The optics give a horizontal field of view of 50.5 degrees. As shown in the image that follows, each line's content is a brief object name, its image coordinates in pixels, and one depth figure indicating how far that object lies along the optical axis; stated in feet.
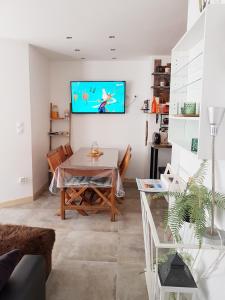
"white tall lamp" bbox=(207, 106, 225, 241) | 3.58
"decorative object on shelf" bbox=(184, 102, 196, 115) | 5.02
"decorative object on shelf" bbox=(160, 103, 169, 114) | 13.92
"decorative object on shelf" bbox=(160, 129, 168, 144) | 14.40
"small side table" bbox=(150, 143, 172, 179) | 14.20
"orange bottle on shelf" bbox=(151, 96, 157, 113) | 13.88
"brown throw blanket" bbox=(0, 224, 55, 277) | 5.69
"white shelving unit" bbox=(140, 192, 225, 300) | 3.96
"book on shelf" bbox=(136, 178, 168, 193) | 5.94
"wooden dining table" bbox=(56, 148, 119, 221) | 10.14
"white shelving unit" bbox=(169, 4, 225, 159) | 3.71
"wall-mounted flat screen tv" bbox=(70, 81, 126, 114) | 14.90
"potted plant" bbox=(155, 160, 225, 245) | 3.72
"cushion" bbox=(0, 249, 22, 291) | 3.61
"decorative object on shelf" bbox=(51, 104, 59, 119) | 15.21
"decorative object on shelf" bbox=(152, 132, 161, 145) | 14.05
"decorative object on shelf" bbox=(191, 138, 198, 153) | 4.90
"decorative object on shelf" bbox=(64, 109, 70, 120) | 15.43
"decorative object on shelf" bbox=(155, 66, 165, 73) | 13.97
